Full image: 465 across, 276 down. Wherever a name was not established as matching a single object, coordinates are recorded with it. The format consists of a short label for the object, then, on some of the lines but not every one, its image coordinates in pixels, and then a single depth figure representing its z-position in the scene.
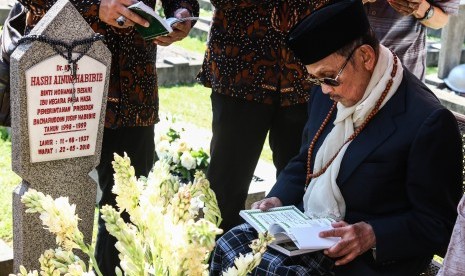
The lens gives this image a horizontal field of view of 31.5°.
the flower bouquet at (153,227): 1.73
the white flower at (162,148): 4.91
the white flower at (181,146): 4.86
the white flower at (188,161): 4.80
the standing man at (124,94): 3.43
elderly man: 2.83
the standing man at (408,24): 4.09
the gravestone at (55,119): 3.10
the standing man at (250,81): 3.67
